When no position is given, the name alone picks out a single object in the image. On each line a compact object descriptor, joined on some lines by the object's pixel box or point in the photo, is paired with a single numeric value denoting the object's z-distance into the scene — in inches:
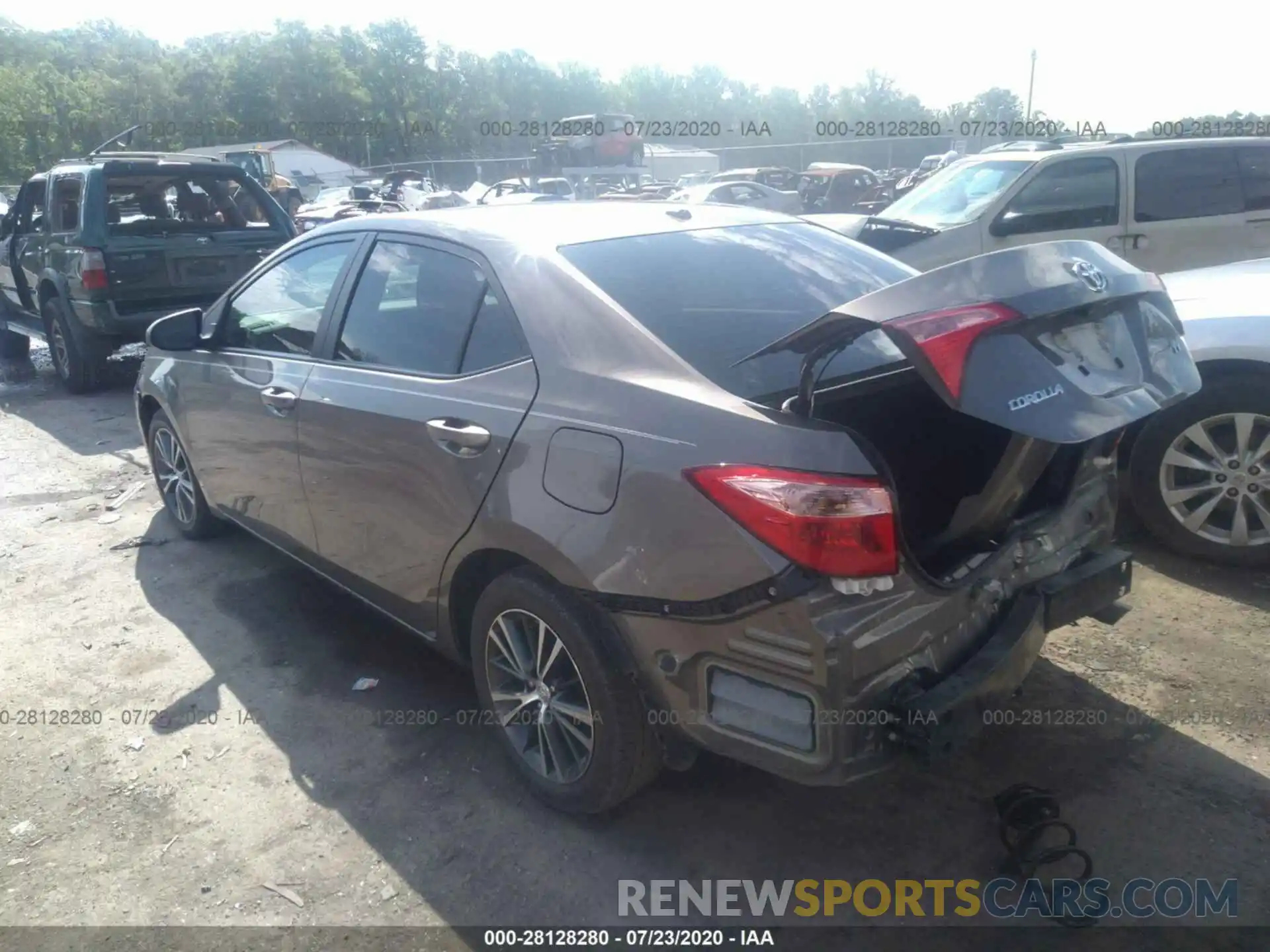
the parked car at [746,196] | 803.4
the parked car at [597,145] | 1162.6
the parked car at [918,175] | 913.2
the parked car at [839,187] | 877.8
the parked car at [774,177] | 1012.5
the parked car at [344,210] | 909.8
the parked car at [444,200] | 930.1
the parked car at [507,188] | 890.1
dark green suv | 314.3
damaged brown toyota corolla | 83.0
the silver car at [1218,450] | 156.7
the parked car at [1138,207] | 275.6
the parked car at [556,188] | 924.0
